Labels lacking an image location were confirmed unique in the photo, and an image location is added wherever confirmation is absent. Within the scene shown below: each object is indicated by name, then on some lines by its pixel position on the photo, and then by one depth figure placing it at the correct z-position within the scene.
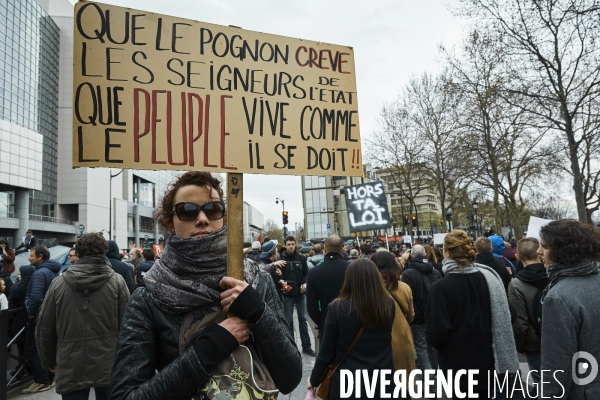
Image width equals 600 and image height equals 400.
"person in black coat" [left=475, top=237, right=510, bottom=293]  5.71
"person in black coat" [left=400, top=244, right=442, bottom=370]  5.53
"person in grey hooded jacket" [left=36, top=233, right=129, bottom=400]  3.63
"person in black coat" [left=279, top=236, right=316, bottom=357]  7.82
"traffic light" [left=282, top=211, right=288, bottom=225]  30.66
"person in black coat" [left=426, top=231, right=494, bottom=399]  3.55
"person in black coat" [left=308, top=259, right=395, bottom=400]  3.26
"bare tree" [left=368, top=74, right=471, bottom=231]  26.00
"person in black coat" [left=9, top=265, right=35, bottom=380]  6.00
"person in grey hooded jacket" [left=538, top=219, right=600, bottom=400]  2.36
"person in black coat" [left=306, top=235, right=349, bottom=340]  5.52
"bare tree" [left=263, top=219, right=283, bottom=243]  116.72
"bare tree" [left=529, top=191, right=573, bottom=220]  64.44
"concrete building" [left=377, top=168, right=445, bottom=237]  29.41
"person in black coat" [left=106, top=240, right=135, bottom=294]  5.75
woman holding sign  1.56
